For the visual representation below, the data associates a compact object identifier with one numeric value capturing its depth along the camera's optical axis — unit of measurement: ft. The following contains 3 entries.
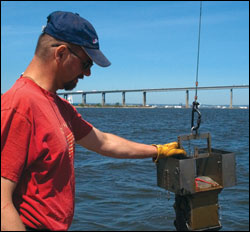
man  4.63
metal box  7.97
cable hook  8.34
